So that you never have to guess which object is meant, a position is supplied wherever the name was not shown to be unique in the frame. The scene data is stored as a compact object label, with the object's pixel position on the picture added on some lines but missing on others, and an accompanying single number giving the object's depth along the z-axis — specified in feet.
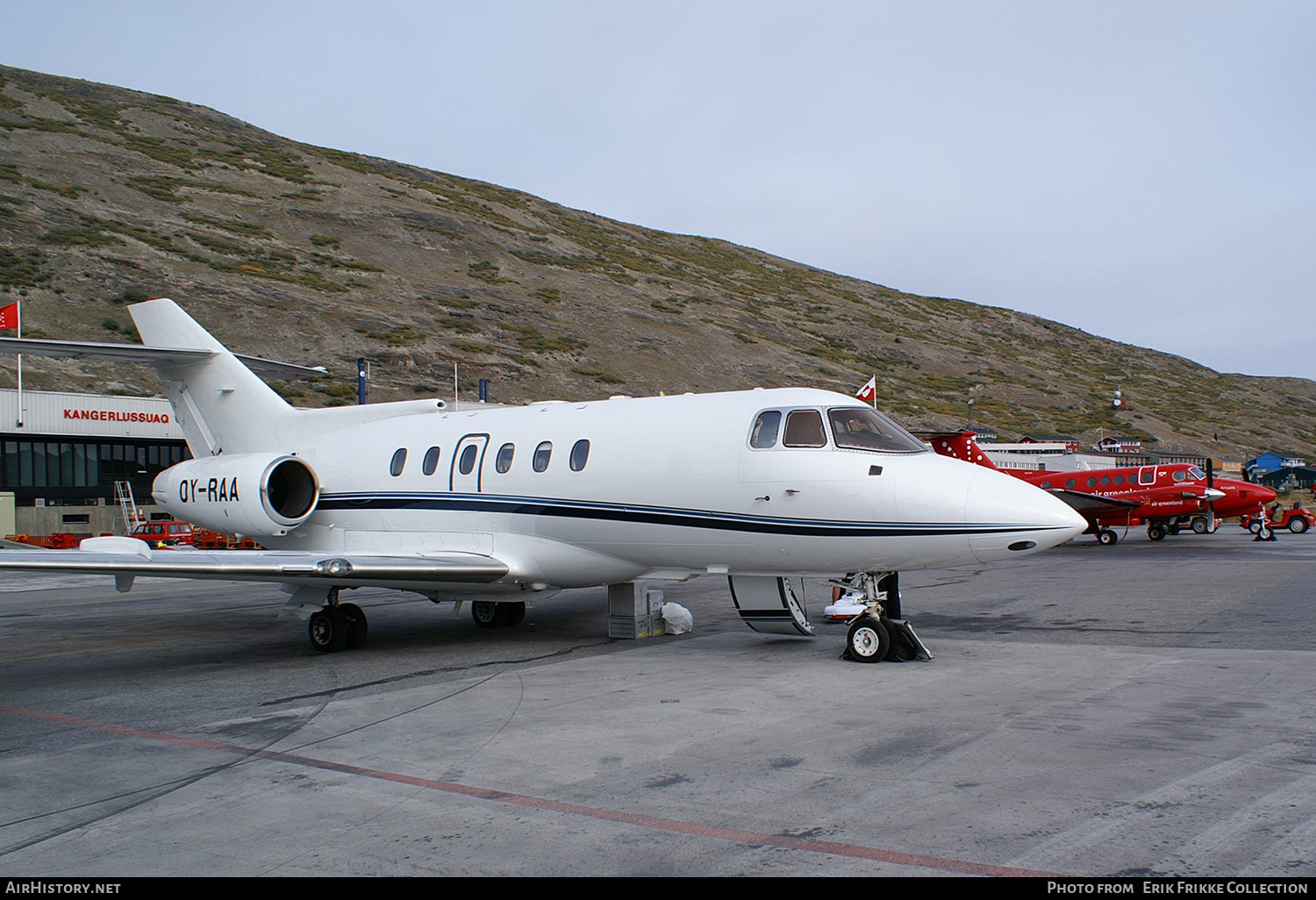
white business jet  31.12
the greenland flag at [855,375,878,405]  53.18
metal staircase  118.83
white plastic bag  41.14
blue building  236.55
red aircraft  102.83
